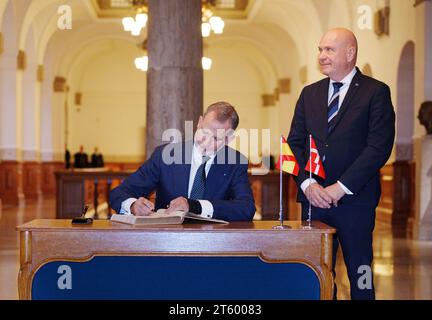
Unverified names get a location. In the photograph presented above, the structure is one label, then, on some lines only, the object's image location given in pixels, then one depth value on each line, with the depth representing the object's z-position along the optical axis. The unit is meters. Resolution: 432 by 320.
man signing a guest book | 4.05
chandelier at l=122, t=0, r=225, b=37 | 15.49
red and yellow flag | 3.91
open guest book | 3.53
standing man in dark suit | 4.03
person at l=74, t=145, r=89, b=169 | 16.73
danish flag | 3.94
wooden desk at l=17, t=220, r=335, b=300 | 3.39
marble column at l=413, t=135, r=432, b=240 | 10.88
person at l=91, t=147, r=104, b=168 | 17.41
